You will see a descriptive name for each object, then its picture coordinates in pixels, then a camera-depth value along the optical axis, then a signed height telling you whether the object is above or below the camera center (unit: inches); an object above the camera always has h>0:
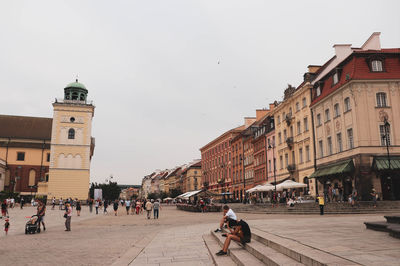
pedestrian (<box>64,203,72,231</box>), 673.7 -36.3
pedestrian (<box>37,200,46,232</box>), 670.8 -26.7
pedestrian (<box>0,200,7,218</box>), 1029.2 -35.1
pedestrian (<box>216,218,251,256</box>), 366.7 -37.8
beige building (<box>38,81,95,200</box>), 2341.3 +336.5
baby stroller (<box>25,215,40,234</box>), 639.8 -55.1
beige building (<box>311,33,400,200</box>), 1120.8 +244.3
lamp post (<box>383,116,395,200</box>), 1049.6 +171.0
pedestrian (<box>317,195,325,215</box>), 906.3 -20.9
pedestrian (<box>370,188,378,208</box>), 959.7 +7.0
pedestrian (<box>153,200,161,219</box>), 1098.1 -34.5
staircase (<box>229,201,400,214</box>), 930.1 -31.4
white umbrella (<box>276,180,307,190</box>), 1274.6 +42.7
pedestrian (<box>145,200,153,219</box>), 1112.2 -33.4
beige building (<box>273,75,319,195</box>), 1512.1 +288.3
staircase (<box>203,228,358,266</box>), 234.5 -47.5
